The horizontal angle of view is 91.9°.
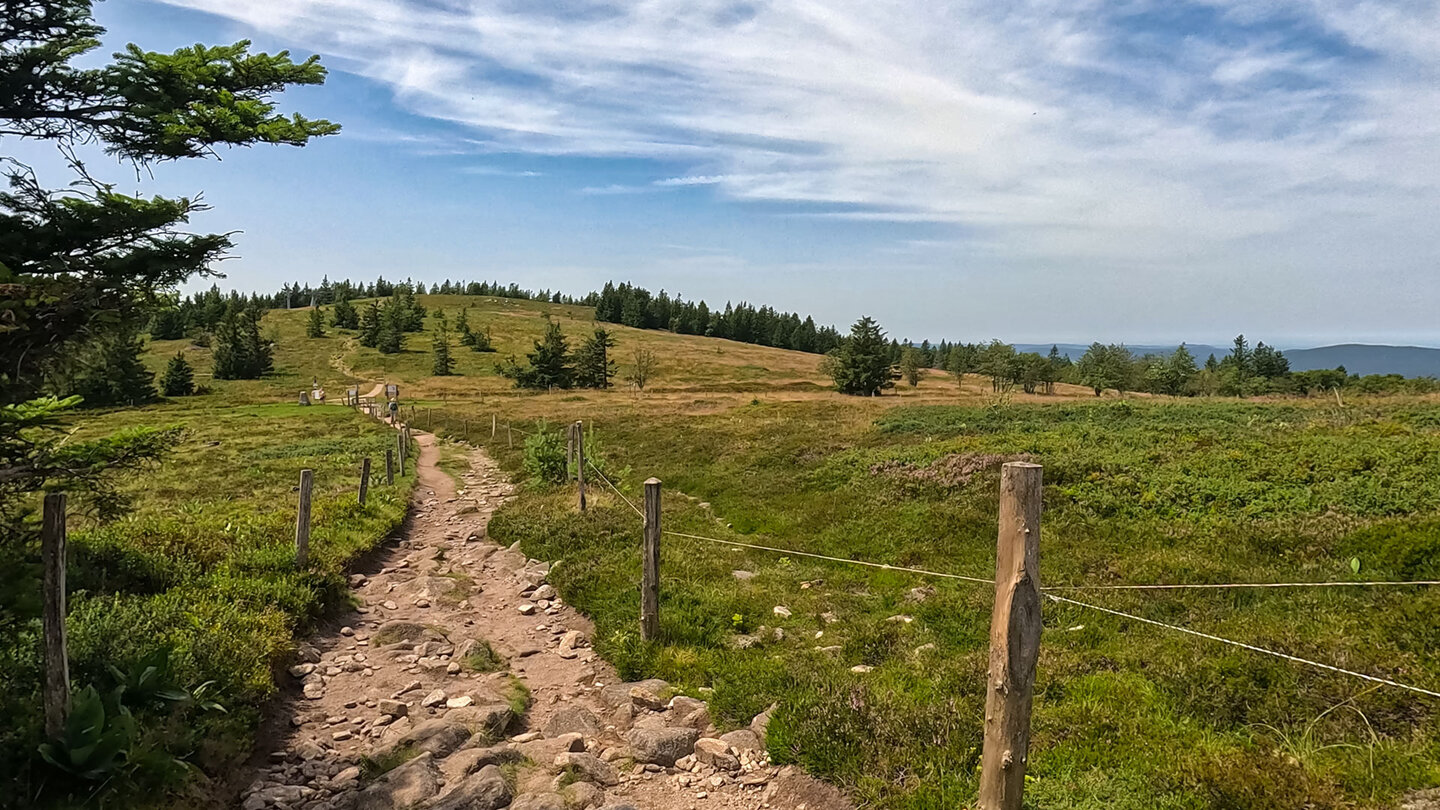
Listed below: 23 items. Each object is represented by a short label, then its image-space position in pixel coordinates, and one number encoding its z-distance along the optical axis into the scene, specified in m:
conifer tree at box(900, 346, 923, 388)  103.06
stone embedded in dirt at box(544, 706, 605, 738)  7.85
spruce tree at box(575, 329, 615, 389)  94.06
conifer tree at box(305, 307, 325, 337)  137.88
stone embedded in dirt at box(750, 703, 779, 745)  7.25
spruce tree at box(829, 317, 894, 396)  70.12
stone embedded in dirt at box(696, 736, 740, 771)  6.90
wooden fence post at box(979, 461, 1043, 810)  4.83
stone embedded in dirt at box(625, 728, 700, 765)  7.13
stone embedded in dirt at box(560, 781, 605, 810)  6.31
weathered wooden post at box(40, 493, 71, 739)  5.75
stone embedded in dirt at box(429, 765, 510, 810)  6.27
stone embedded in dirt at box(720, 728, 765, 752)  7.09
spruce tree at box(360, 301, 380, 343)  127.50
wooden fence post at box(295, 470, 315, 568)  12.15
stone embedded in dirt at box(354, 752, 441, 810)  6.36
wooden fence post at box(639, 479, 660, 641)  9.80
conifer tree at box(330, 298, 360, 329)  146.00
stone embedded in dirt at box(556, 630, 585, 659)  10.26
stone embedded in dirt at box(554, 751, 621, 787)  6.81
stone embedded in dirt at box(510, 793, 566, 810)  6.18
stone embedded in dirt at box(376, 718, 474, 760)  7.40
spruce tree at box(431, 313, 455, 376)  105.81
